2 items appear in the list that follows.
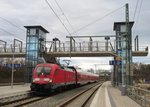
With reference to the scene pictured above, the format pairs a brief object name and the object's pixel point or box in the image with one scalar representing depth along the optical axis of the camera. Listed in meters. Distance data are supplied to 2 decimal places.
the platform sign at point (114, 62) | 50.92
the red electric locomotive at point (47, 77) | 29.94
